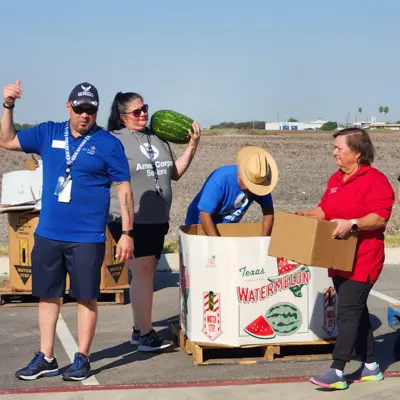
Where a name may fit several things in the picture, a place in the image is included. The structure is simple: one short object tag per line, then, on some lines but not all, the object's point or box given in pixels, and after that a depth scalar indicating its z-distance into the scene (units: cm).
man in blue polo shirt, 563
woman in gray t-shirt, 638
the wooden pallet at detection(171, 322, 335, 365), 612
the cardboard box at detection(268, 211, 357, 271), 528
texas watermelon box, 599
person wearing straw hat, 632
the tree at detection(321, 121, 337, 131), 11017
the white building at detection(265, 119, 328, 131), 14712
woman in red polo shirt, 543
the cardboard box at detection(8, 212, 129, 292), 841
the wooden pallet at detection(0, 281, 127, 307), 845
